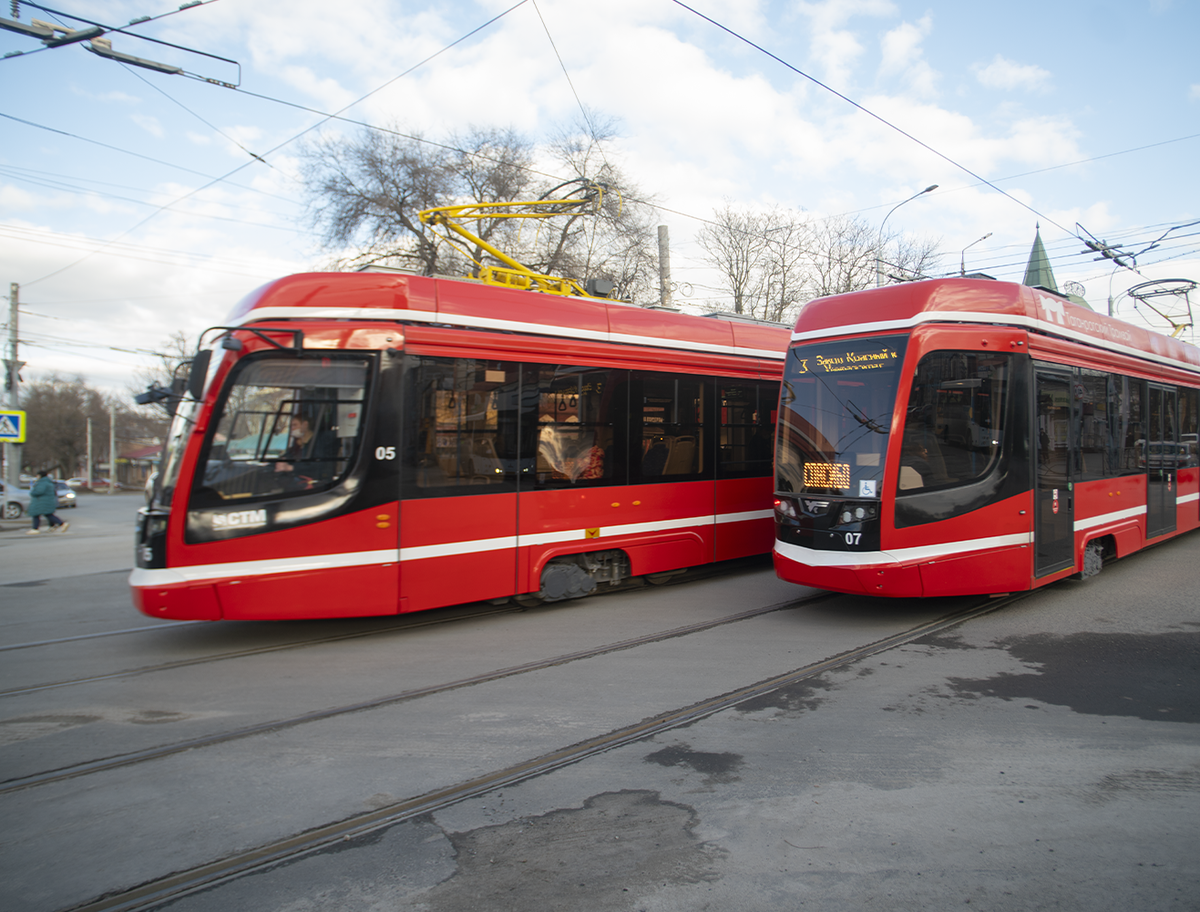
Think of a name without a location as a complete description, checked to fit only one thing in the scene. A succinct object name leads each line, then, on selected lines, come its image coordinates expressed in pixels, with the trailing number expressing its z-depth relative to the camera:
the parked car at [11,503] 23.55
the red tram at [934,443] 6.68
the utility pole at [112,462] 55.94
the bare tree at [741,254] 29.05
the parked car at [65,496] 29.58
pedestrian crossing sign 19.50
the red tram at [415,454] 5.96
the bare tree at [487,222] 25.28
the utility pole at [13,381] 27.58
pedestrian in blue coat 18.00
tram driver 6.15
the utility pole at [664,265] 20.94
